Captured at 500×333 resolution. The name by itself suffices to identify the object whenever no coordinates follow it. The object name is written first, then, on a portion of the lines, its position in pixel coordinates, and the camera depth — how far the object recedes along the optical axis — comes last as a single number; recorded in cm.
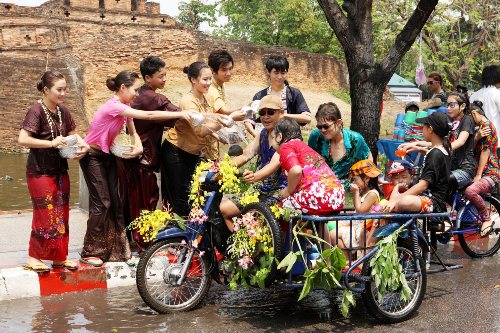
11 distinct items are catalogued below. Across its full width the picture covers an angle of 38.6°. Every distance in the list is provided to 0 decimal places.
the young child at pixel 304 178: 559
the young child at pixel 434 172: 625
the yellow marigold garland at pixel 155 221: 588
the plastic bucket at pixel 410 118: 1036
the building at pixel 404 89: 6265
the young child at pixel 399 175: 691
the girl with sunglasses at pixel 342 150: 679
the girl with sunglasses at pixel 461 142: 788
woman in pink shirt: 666
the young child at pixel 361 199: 596
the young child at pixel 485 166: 784
